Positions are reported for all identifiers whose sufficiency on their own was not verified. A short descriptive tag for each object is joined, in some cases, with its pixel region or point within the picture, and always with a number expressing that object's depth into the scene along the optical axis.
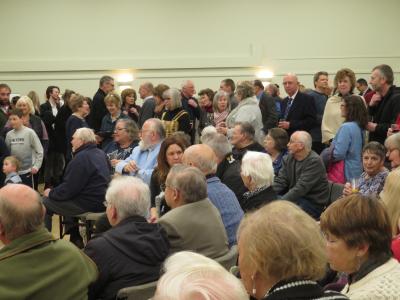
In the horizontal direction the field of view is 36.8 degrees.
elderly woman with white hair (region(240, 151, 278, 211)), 4.03
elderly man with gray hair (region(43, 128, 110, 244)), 5.14
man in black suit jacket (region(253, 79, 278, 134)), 7.35
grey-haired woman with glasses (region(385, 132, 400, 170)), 4.51
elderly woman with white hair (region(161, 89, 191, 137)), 6.72
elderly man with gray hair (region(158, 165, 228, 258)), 3.17
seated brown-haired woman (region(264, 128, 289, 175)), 5.47
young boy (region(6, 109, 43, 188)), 6.70
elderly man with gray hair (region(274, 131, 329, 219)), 4.88
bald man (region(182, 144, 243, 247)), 3.71
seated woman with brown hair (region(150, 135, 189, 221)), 4.62
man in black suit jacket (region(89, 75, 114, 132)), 7.94
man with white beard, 5.14
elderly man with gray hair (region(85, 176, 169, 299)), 2.75
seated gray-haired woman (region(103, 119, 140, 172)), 5.66
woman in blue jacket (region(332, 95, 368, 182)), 5.41
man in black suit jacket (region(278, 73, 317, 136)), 6.76
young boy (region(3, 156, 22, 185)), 5.82
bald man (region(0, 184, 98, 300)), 2.40
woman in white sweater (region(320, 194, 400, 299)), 2.14
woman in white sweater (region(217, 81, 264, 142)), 6.78
